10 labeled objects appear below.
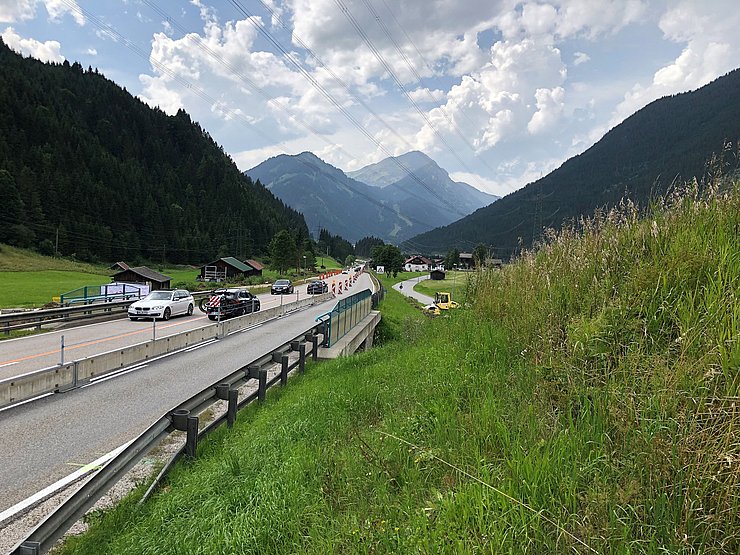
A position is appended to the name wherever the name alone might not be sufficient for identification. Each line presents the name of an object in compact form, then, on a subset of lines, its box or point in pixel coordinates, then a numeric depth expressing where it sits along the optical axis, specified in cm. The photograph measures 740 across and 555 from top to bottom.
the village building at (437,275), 12251
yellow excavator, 3190
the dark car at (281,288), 5931
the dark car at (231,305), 2888
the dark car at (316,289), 5634
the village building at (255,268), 10784
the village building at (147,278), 5978
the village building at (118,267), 7881
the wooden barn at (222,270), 9469
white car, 2716
